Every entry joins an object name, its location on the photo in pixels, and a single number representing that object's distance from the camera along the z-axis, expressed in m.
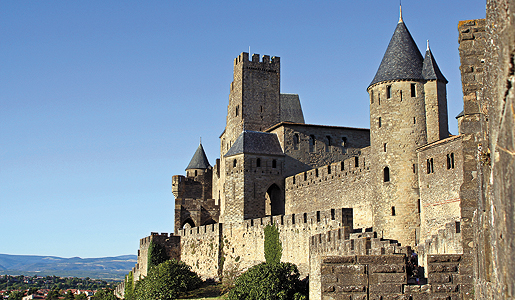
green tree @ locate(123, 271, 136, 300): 51.28
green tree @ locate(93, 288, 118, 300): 58.68
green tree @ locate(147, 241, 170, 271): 47.62
